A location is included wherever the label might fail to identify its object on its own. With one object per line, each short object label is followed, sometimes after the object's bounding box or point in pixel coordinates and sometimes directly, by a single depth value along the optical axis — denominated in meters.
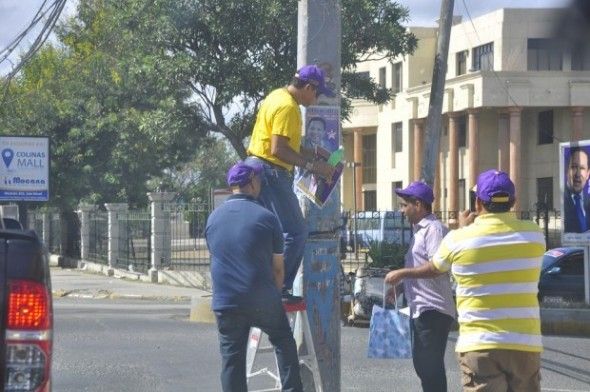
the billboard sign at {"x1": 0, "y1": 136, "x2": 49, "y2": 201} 22.41
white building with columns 42.25
